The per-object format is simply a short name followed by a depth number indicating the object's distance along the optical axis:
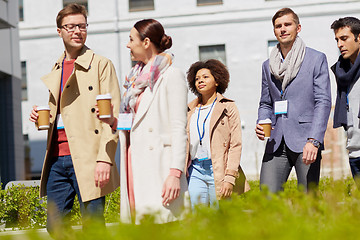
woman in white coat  3.66
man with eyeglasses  4.18
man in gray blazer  4.56
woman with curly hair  5.46
